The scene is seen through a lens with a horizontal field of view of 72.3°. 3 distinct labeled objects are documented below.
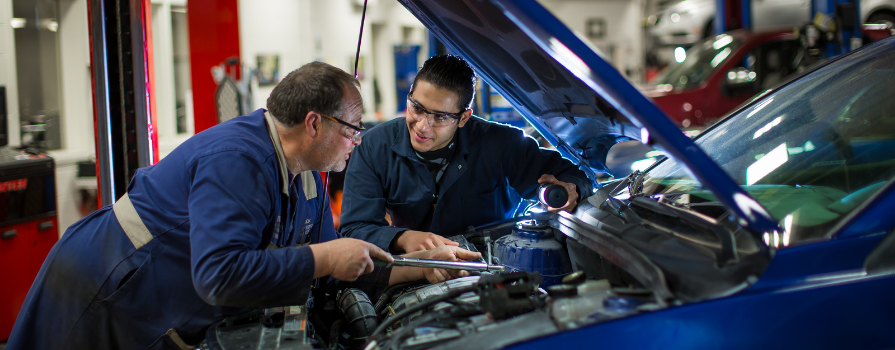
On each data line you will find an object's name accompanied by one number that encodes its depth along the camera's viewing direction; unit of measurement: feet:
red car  23.25
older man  4.97
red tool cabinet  10.78
